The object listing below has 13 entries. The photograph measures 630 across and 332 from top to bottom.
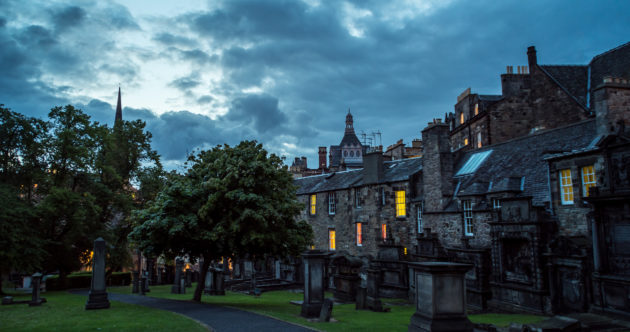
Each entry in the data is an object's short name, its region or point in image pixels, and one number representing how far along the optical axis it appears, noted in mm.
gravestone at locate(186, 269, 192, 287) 33556
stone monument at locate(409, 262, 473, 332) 8688
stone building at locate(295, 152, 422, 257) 30000
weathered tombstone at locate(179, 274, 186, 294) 28275
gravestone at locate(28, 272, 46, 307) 19797
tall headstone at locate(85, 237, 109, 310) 17828
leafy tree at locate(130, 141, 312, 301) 17844
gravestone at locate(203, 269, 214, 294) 27531
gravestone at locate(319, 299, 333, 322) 14672
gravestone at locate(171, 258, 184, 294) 28250
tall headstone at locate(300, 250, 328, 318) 15359
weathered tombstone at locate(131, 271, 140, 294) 29547
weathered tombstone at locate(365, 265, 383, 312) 19719
